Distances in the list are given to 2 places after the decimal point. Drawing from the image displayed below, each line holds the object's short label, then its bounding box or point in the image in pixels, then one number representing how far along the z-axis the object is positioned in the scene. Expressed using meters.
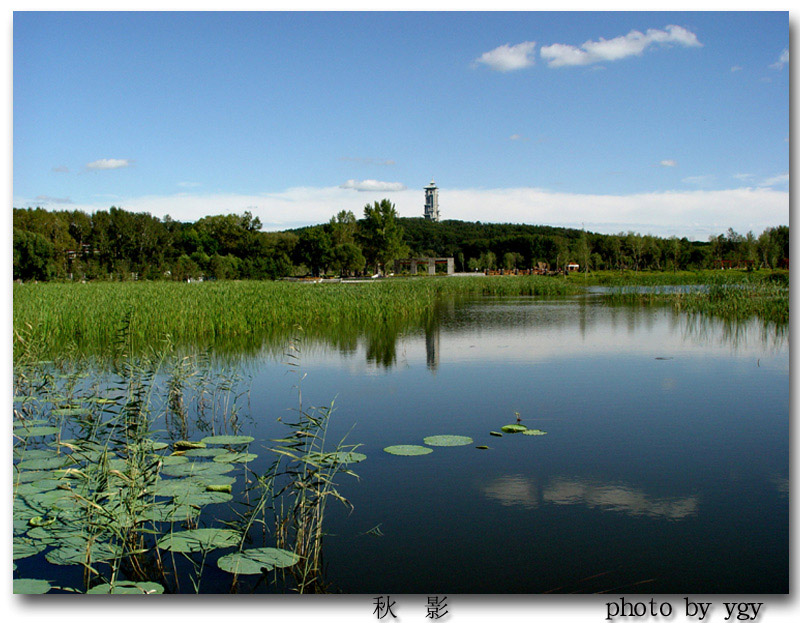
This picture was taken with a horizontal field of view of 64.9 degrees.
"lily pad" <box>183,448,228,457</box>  5.77
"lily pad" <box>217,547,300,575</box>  3.67
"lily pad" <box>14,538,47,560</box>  3.81
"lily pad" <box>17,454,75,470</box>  5.26
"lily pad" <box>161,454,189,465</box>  5.38
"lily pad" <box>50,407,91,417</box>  6.42
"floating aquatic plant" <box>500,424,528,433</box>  6.61
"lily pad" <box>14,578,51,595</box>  3.45
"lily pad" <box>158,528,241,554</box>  3.83
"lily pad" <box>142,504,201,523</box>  4.16
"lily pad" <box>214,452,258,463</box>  5.54
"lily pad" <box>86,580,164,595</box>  3.41
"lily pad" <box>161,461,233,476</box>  5.12
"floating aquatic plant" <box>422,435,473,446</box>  6.16
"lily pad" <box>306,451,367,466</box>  4.47
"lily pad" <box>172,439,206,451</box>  5.93
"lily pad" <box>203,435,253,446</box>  6.21
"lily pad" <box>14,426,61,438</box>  6.30
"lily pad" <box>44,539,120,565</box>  3.73
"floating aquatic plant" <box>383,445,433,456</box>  5.86
